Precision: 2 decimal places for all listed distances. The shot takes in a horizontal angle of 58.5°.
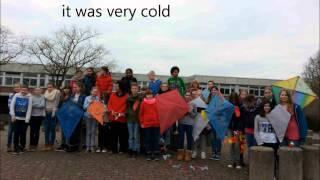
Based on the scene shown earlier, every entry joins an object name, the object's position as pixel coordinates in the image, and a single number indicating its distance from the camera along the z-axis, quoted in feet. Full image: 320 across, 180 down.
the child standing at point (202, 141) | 23.80
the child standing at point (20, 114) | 24.60
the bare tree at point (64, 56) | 92.88
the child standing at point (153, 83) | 25.80
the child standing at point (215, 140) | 23.76
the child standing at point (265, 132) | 20.86
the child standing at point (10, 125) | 25.09
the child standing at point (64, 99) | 25.65
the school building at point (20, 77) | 136.88
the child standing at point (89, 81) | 26.37
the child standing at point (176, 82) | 25.63
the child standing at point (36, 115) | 25.16
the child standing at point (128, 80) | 24.87
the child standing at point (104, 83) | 25.82
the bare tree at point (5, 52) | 86.15
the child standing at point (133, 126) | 23.37
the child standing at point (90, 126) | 24.92
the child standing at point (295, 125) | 20.43
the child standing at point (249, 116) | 21.74
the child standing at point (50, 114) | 25.46
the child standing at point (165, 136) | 24.55
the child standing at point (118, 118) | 24.11
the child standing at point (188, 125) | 23.71
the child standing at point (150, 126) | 22.95
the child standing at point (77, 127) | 25.21
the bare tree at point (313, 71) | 93.09
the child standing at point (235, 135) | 22.07
